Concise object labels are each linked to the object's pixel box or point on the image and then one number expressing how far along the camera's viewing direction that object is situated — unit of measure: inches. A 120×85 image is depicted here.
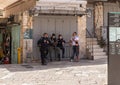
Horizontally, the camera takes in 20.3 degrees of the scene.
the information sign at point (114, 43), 377.1
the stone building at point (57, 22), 788.6
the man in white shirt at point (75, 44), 772.0
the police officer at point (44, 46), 717.9
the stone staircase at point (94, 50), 815.7
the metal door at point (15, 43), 834.2
